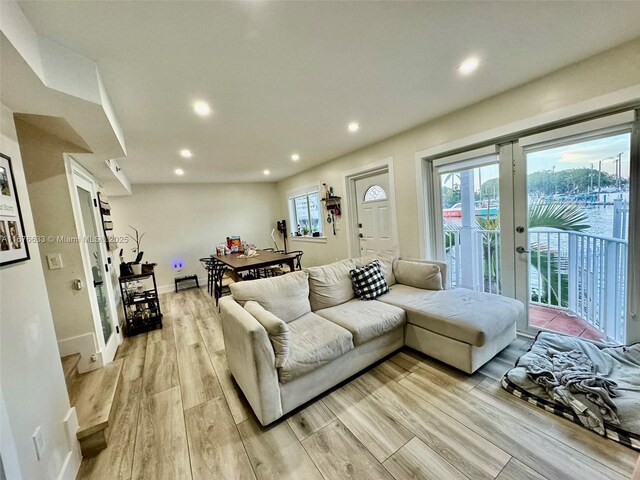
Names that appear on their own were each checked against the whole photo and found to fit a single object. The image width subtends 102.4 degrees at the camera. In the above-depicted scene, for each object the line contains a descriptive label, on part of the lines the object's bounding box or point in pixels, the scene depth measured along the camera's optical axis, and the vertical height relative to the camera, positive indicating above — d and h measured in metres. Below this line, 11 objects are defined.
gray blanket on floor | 1.54 -1.30
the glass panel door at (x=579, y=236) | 2.12 -0.39
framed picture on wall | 1.17 +0.13
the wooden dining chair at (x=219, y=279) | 4.48 -0.94
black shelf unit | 3.43 -1.01
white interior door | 2.44 -0.28
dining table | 3.66 -0.55
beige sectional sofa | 1.72 -0.92
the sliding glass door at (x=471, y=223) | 2.90 -0.24
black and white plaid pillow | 2.76 -0.75
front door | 3.98 -0.01
